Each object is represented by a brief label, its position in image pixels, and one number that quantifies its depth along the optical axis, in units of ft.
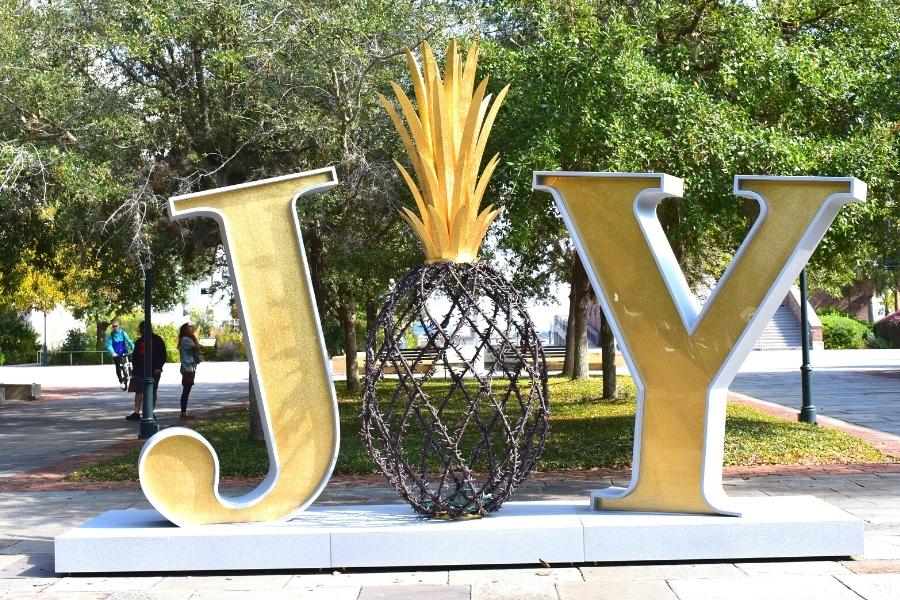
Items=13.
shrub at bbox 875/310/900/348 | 140.87
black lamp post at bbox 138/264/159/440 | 52.80
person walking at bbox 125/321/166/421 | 58.59
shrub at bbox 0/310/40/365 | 135.54
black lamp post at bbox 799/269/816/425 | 53.13
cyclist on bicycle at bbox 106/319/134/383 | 86.07
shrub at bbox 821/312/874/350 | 139.74
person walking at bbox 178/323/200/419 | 61.26
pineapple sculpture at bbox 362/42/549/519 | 24.70
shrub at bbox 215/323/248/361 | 139.44
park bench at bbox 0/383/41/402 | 81.82
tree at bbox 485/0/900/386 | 36.37
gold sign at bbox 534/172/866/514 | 24.94
